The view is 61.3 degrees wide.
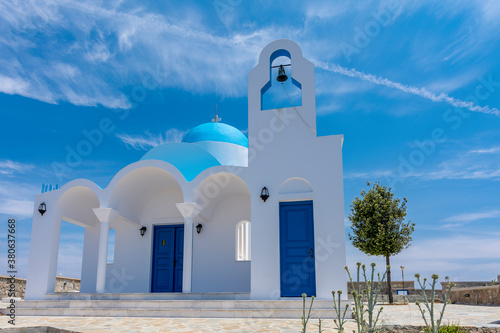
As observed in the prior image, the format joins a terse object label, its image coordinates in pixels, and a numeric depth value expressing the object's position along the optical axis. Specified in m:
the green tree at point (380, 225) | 15.14
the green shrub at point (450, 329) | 5.71
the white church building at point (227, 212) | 9.54
